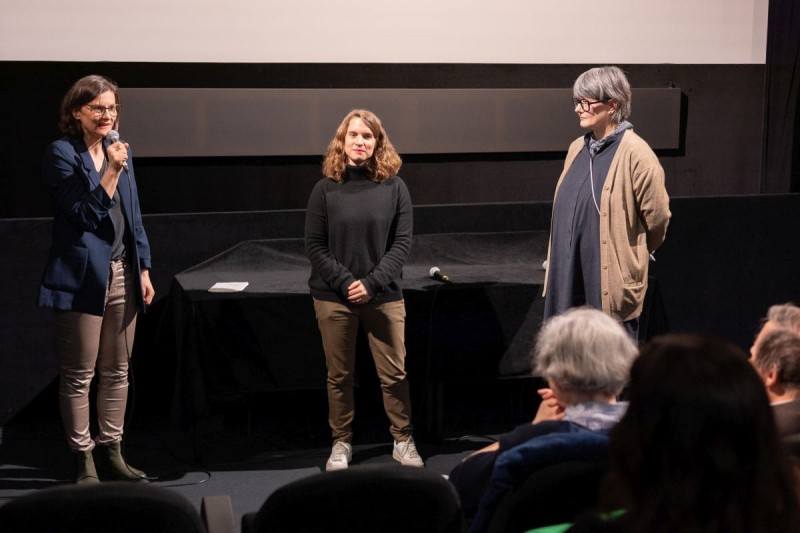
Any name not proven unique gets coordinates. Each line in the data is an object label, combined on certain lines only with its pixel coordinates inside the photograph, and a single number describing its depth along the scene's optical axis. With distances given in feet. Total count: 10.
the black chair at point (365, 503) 5.86
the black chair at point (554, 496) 5.89
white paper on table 13.35
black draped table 13.05
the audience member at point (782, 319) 8.52
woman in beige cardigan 11.19
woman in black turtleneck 12.16
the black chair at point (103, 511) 5.61
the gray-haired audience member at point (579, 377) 7.06
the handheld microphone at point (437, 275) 13.89
